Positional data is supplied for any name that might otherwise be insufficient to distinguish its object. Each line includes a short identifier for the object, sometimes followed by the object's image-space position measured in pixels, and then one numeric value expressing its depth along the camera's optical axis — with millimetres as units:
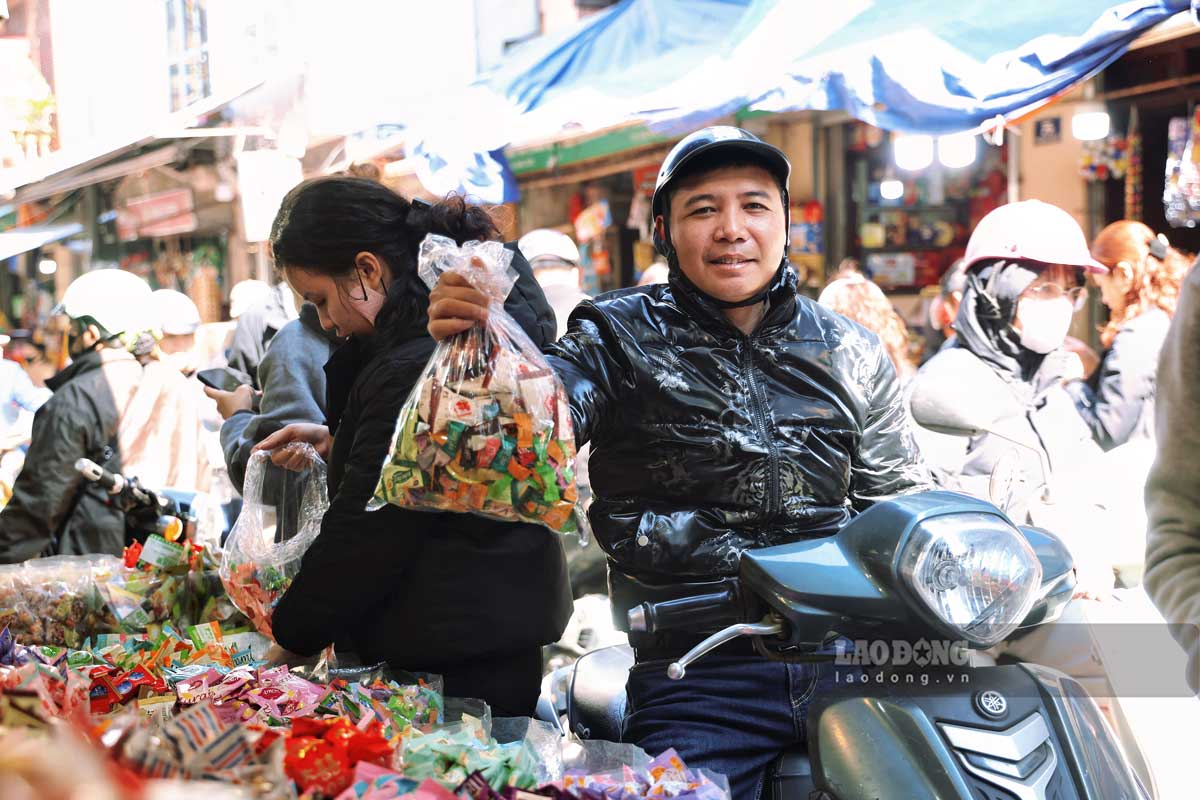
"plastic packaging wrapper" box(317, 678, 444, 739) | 2227
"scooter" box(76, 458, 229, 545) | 4414
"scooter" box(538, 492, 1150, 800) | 1615
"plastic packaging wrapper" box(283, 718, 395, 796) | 1599
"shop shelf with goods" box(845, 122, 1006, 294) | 9555
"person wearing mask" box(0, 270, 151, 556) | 4906
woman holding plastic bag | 2502
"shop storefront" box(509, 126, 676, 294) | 11625
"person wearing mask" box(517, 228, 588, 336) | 6531
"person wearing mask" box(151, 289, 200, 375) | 8203
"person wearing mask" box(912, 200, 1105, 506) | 4332
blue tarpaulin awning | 5570
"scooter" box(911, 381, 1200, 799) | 2920
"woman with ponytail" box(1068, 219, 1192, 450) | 5699
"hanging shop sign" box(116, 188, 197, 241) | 17672
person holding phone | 4020
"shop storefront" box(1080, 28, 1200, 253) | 7668
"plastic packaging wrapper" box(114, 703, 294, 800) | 1354
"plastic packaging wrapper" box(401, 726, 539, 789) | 1813
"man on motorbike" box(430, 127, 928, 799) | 2238
